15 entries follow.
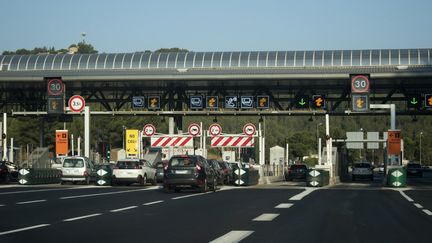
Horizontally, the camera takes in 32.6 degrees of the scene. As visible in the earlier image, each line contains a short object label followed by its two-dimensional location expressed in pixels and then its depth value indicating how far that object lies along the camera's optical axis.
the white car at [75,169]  39.22
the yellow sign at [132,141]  47.47
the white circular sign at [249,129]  46.44
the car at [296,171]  60.59
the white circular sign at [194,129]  45.15
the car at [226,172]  42.03
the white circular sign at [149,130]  47.90
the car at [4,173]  40.47
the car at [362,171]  63.72
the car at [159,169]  42.97
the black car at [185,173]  29.64
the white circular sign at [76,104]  41.44
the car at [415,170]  82.12
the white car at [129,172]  37.59
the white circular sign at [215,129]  47.38
